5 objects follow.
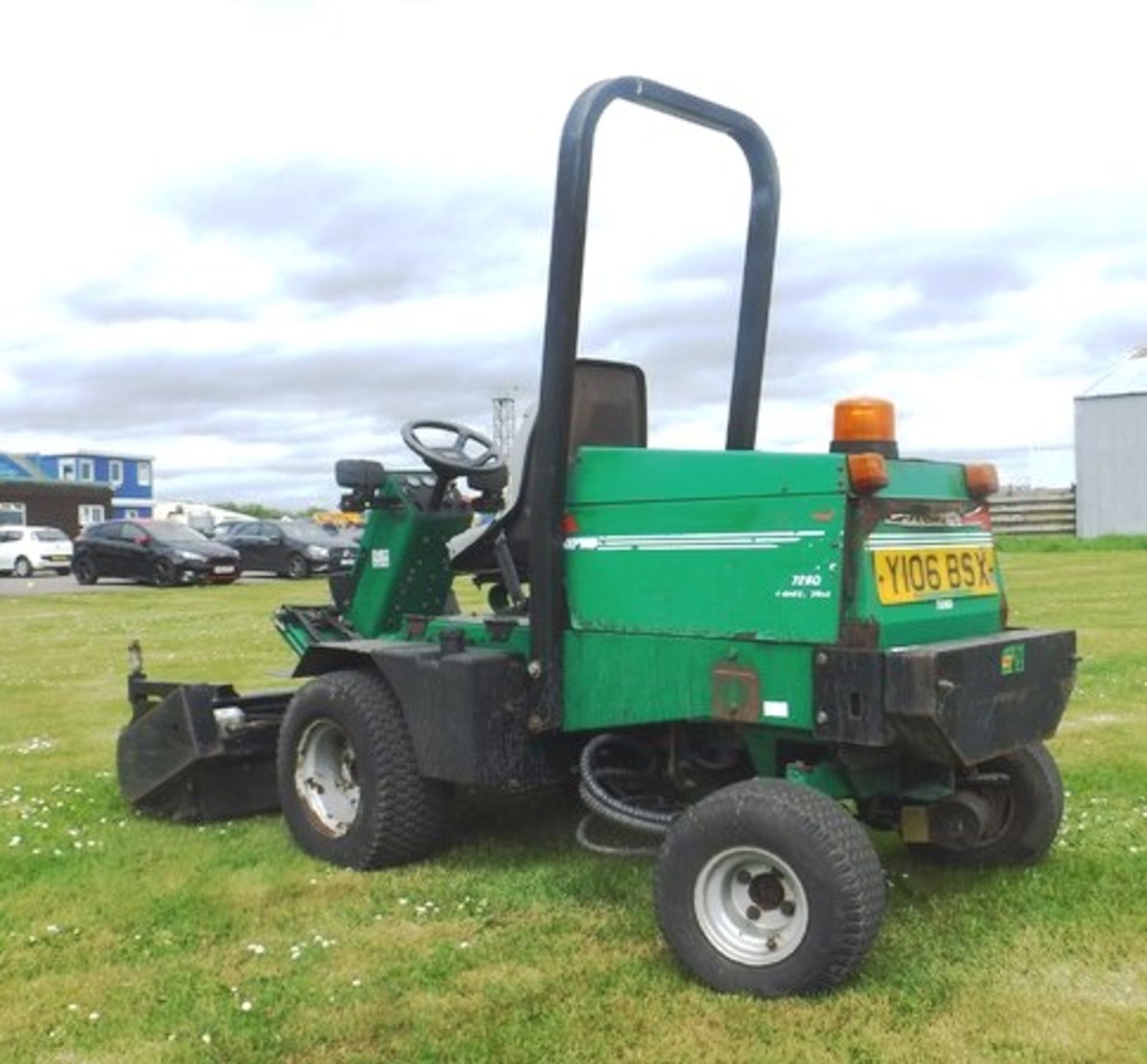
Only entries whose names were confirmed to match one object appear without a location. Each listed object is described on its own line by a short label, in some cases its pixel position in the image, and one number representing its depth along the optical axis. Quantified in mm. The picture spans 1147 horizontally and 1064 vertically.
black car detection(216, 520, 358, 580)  29406
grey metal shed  37938
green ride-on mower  3984
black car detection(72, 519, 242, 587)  26250
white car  33031
